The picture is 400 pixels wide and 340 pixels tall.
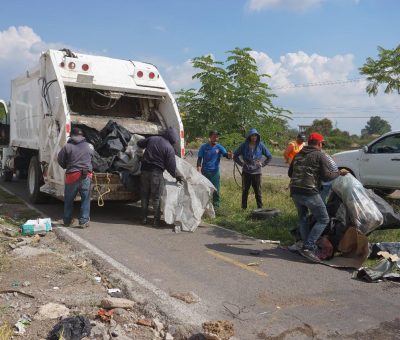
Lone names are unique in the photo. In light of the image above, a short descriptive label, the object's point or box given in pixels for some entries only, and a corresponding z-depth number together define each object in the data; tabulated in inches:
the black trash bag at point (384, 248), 246.2
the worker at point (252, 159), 361.7
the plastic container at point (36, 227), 282.0
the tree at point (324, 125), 2461.1
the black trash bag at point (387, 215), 260.8
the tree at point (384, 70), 342.0
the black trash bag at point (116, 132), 348.2
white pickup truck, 417.7
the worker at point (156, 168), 317.4
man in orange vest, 394.0
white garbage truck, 328.2
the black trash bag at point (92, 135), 347.5
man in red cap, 246.4
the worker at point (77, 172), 301.3
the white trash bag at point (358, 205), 247.4
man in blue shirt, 378.0
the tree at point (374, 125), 3398.1
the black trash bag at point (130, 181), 329.4
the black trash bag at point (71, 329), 143.4
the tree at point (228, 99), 468.8
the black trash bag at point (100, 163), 328.8
